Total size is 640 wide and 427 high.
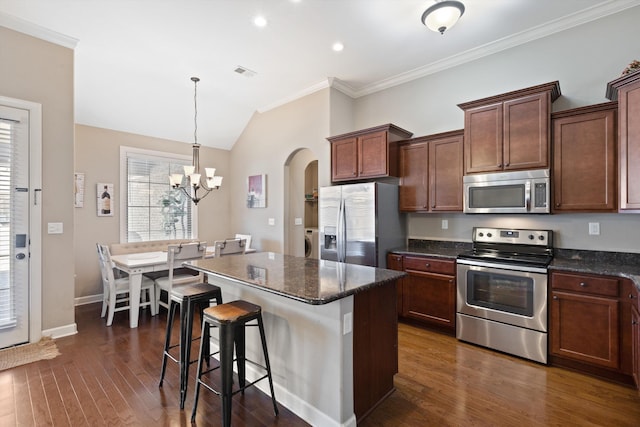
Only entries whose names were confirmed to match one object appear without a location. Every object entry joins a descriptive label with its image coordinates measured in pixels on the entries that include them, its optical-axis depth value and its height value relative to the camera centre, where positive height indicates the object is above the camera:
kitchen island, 1.84 -0.82
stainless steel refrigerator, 3.69 -0.12
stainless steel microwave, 2.94 +0.23
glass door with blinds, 3.07 -0.12
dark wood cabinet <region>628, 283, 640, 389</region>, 2.14 -0.86
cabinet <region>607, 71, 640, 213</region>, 2.32 +0.58
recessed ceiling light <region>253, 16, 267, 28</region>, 3.10 +2.02
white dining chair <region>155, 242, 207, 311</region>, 3.86 -0.61
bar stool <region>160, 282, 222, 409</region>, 2.20 -0.76
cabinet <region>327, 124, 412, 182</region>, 3.91 +0.84
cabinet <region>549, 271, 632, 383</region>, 2.40 -0.93
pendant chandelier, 4.03 +0.54
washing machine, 6.71 -0.63
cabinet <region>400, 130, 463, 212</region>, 3.60 +0.51
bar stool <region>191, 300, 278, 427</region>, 1.81 -0.77
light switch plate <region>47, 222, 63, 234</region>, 3.35 -0.15
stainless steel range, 2.78 -0.78
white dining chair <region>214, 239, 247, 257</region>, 4.19 -0.47
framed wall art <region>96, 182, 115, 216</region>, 4.83 +0.25
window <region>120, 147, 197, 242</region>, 5.15 +0.26
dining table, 3.69 -0.69
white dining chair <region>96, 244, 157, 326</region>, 3.74 -0.94
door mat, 2.79 -1.37
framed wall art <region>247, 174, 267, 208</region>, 5.62 +0.44
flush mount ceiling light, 2.48 +1.70
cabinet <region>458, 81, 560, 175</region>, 2.91 +0.87
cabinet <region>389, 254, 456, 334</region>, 3.34 -0.90
